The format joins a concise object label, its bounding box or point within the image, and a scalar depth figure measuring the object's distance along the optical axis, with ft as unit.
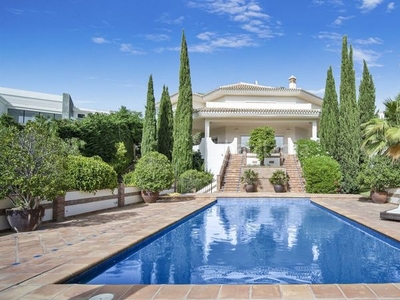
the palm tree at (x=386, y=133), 36.40
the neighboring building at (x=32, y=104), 123.13
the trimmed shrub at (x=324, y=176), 66.64
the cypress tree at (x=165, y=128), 85.97
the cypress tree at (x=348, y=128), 62.90
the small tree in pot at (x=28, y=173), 28.12
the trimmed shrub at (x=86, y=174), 38.77
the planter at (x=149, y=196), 53.78
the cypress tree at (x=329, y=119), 75.86
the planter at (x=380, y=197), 51.01
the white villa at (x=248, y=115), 91.25
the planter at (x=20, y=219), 28.73
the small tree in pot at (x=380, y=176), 49.60
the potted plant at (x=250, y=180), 70.85
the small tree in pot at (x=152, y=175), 52.19
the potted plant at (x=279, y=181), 70.13
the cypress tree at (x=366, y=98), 66.90
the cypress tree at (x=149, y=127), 81.00
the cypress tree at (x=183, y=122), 79.41
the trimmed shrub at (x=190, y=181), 70.54
